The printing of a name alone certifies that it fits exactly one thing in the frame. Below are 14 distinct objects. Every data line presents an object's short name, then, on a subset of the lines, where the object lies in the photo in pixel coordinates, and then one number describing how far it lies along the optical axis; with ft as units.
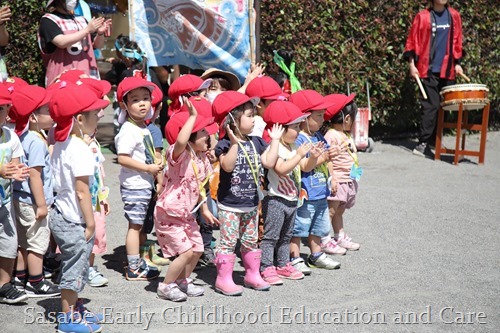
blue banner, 29.55
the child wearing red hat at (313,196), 19.19
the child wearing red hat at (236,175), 17.26
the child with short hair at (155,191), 18.81
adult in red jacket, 34.06
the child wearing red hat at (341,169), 20.52
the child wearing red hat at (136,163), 17.90
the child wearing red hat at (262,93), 20.13
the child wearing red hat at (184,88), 19.92
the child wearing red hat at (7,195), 15.06
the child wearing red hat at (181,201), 16.71
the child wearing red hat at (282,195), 17.99
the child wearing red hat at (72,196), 14.65
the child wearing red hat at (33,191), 16.21
